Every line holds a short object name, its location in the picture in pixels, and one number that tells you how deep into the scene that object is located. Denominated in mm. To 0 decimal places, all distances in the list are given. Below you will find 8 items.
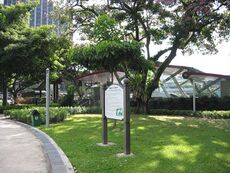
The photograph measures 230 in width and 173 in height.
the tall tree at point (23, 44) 13625
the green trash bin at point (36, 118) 9165
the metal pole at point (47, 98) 8483
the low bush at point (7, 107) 14775
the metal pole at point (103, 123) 5421
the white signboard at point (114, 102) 4792
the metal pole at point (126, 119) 4530
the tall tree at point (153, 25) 11722
